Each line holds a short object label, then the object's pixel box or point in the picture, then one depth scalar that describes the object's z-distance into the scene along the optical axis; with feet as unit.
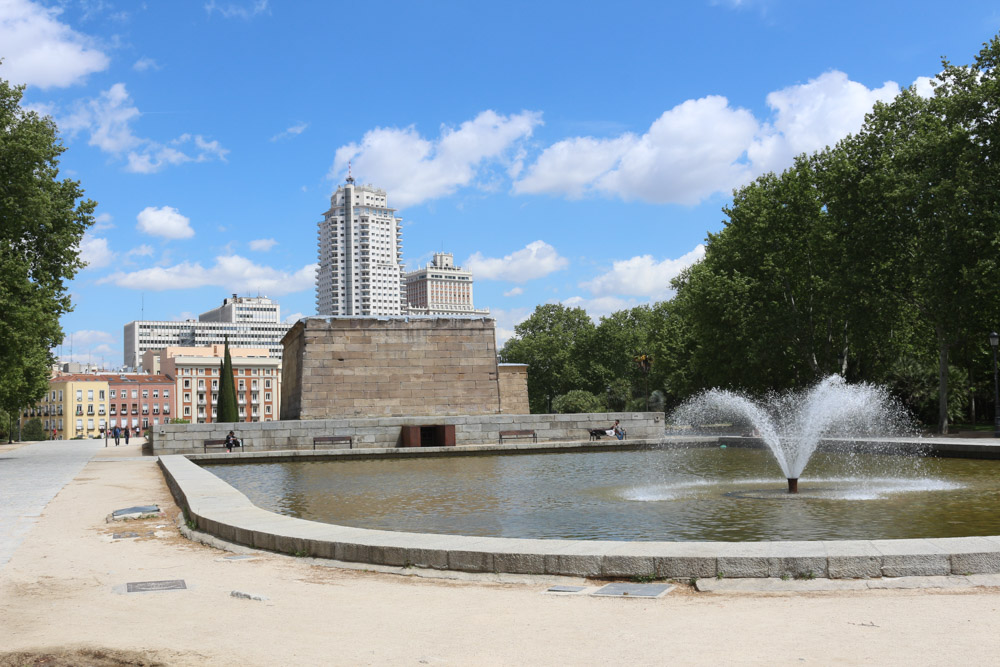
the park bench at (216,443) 97.71
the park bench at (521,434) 102.99
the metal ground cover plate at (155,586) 24.63
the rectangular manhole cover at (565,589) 23.27
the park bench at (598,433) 105.50
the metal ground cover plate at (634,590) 22.63
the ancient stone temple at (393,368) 111.86
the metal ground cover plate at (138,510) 41.03
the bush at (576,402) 237.25
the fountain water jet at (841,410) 78.00
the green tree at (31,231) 93.04
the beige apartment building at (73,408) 442.91
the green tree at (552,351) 273.33
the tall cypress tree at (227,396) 174.50
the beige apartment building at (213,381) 467.52
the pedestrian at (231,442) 95.43
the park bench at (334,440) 99.45
